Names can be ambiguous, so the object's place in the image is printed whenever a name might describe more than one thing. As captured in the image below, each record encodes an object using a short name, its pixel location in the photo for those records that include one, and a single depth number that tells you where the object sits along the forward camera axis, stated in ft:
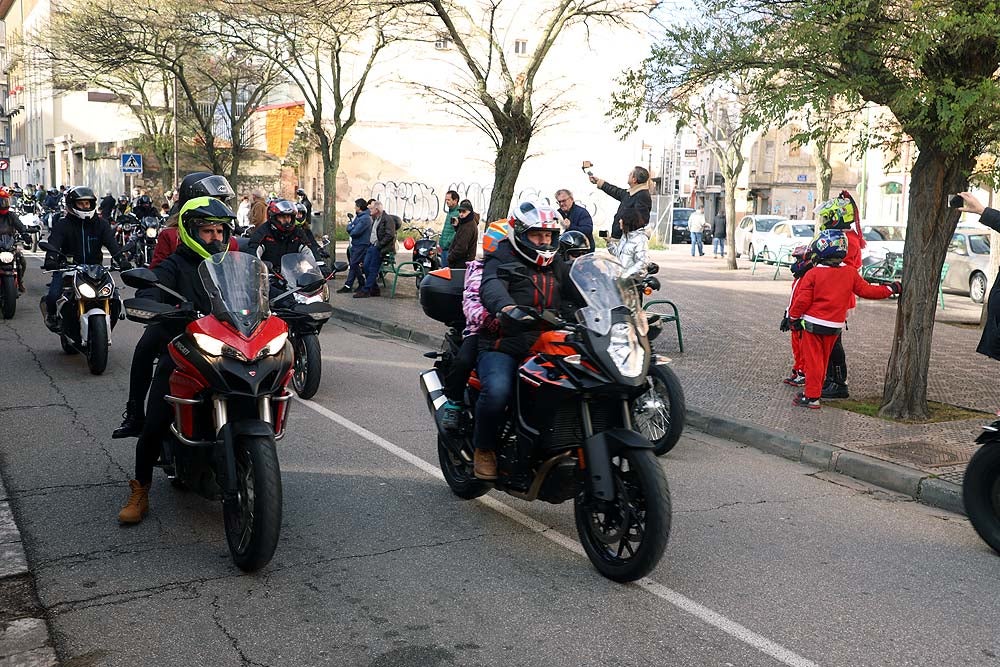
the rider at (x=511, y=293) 17.35
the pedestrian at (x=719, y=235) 120.26
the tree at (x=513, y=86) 52.85
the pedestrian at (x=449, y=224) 54.91
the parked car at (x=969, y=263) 69.97
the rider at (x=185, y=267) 17.99
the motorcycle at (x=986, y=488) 18.13
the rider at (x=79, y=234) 35.32
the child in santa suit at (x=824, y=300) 29.94
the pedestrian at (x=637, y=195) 36.40
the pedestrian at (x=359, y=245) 63.10
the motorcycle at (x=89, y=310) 32.96
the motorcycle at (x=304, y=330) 30.27
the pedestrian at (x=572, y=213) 41.65
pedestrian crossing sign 98.32
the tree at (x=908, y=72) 25.04
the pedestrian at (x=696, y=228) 124.88
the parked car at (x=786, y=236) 103.24
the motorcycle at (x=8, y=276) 44.24
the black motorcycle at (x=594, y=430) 15.35
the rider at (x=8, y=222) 45.06
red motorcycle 15.28
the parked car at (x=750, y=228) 119.03
